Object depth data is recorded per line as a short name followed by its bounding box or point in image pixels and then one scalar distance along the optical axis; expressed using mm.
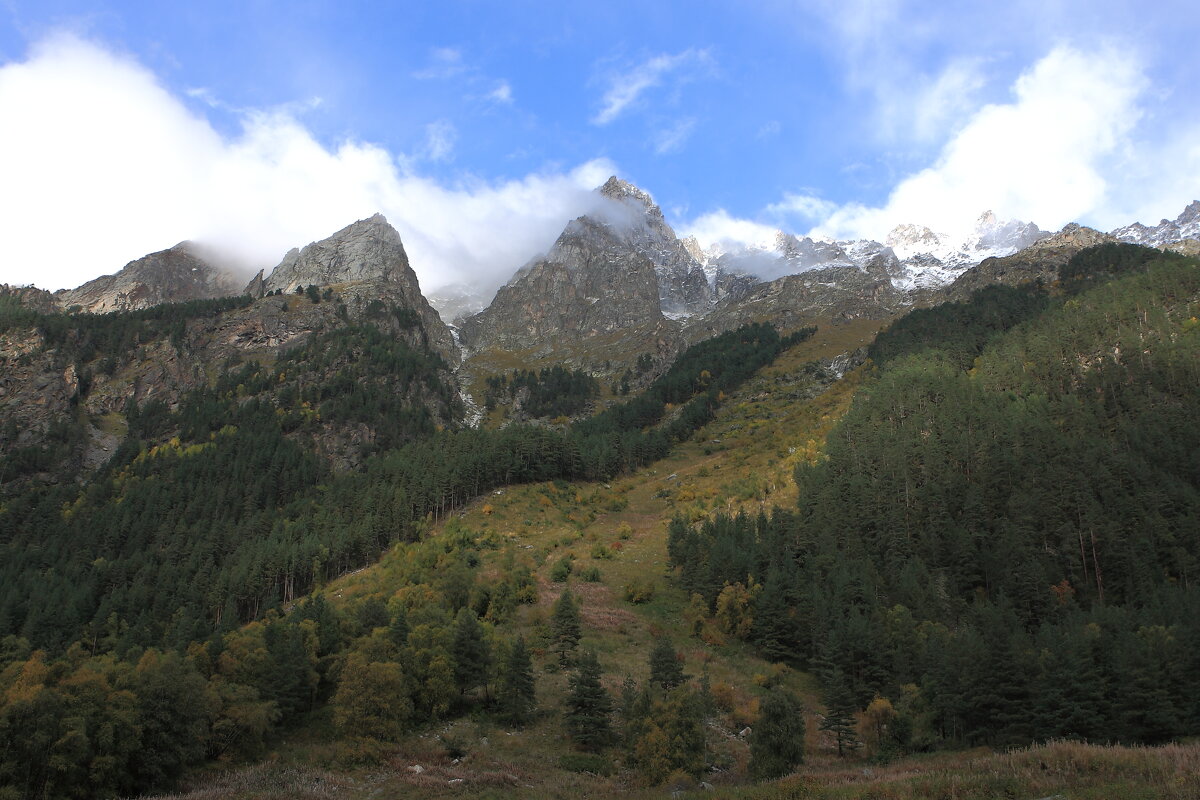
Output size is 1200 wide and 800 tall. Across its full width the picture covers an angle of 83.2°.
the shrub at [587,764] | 47719
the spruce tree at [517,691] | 56094
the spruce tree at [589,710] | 51906
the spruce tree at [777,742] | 44688
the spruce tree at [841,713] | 51875
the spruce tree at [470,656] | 58938
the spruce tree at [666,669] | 55938
